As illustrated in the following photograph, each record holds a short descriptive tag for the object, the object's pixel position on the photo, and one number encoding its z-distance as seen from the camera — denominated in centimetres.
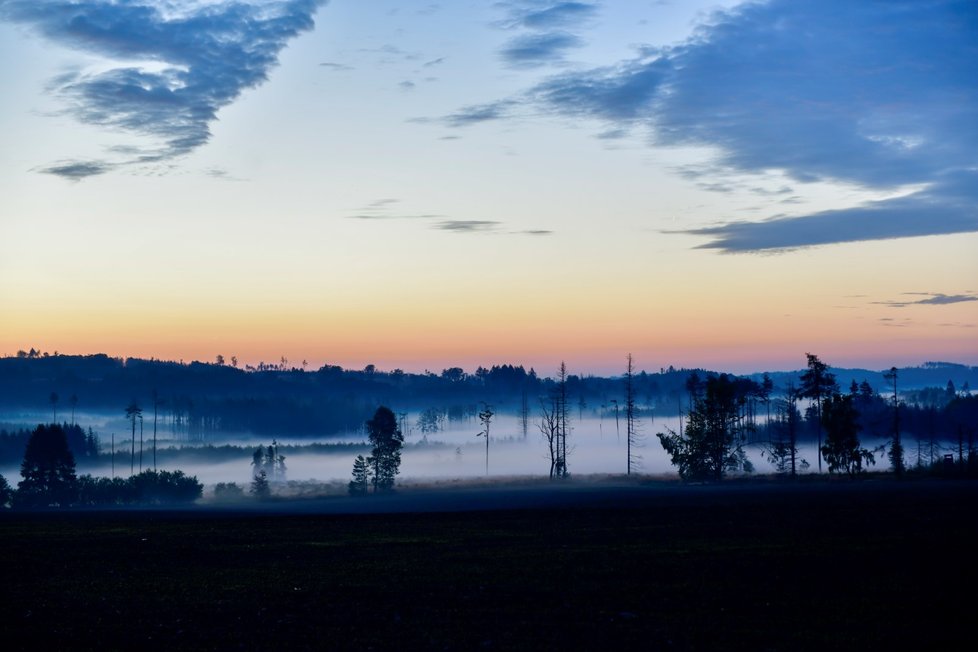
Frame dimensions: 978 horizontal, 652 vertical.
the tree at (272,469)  18962
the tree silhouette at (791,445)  10091
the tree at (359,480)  10925
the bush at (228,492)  11606
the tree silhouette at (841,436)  9788
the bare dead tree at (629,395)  10969
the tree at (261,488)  11306
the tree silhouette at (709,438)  10231
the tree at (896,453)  8985
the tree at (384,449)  11406
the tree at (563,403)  11212
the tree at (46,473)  10312
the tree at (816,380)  10312
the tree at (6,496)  10281
